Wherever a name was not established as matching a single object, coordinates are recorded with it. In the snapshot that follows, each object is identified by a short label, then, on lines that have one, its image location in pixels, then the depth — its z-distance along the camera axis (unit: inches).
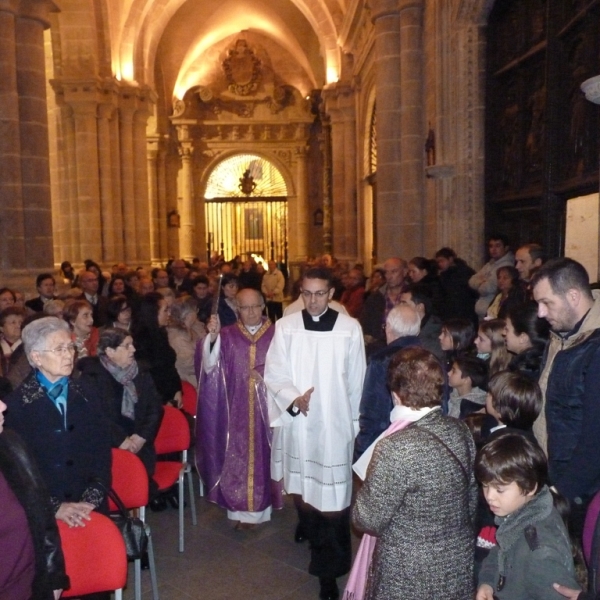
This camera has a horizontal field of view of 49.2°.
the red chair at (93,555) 110.0
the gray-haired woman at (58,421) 117.0
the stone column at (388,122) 383.6
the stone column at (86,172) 601.6
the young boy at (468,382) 143.0
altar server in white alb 150.0
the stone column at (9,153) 333.7
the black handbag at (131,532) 117.3
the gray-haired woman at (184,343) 237.0
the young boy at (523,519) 85.2
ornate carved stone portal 998.4
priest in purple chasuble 185.8
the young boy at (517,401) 107.0
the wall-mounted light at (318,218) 1005.8
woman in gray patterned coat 92.0
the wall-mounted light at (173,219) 972.6
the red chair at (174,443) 175.3
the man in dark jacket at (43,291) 300.0
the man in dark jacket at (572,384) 97.4
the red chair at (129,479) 140.9
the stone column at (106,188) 625.0
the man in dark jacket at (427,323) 181.6
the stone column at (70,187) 606.2
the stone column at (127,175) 670.5
